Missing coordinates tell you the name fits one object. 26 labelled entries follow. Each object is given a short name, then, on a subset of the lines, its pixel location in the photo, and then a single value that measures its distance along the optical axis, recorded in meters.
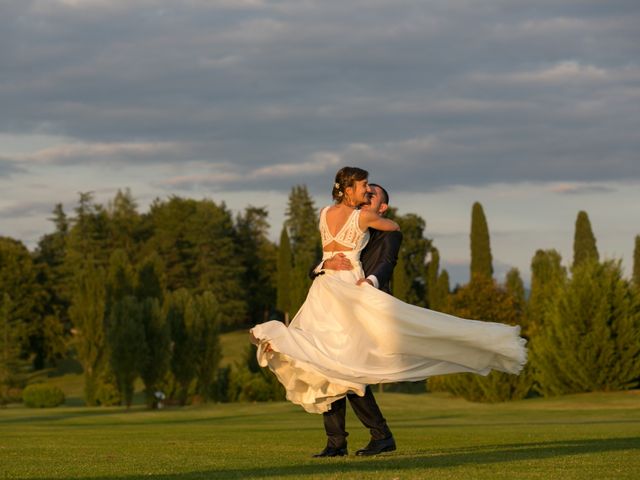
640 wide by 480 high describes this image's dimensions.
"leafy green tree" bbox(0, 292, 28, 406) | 71.02
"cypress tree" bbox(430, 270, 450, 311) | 87.62
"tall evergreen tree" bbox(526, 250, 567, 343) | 59.88
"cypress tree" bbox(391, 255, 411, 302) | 81.88
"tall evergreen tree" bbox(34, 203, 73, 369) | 91.68
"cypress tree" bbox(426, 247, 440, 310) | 89.25
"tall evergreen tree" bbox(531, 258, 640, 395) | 42.09
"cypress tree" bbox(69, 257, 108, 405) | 64.44
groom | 10.98
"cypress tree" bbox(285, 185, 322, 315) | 110.75
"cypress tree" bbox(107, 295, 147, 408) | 55.19
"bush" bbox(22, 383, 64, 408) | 60.56
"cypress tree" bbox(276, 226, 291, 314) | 92.69
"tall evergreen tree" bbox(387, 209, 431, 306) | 103.94
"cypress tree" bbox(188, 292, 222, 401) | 60.59
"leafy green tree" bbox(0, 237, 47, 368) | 91.81
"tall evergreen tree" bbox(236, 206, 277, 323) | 115.88
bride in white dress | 10.69
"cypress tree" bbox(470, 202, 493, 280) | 81.62
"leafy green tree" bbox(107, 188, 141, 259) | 110.88
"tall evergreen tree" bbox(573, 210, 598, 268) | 89.69
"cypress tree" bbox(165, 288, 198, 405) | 60.09
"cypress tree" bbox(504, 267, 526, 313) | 82.69
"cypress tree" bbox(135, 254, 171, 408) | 56.16
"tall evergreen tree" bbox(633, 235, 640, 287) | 97.50
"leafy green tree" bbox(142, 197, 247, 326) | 108.25
